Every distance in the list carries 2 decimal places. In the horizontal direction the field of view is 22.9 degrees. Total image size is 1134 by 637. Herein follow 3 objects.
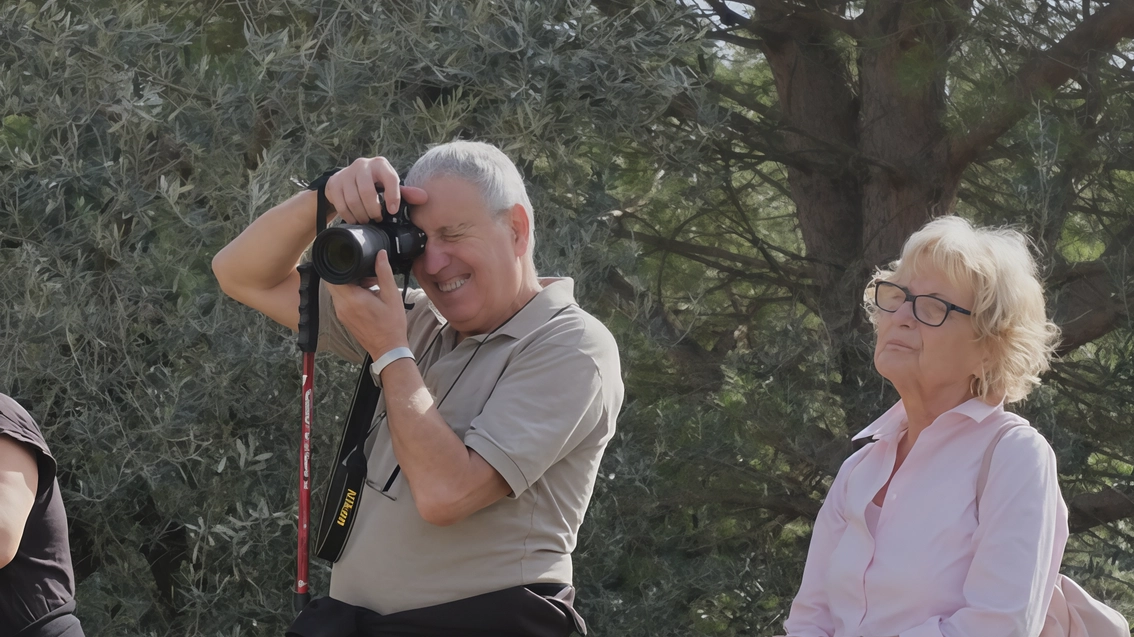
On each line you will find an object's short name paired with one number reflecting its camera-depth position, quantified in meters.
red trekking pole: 3.61
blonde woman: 3.47
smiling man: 3.51
